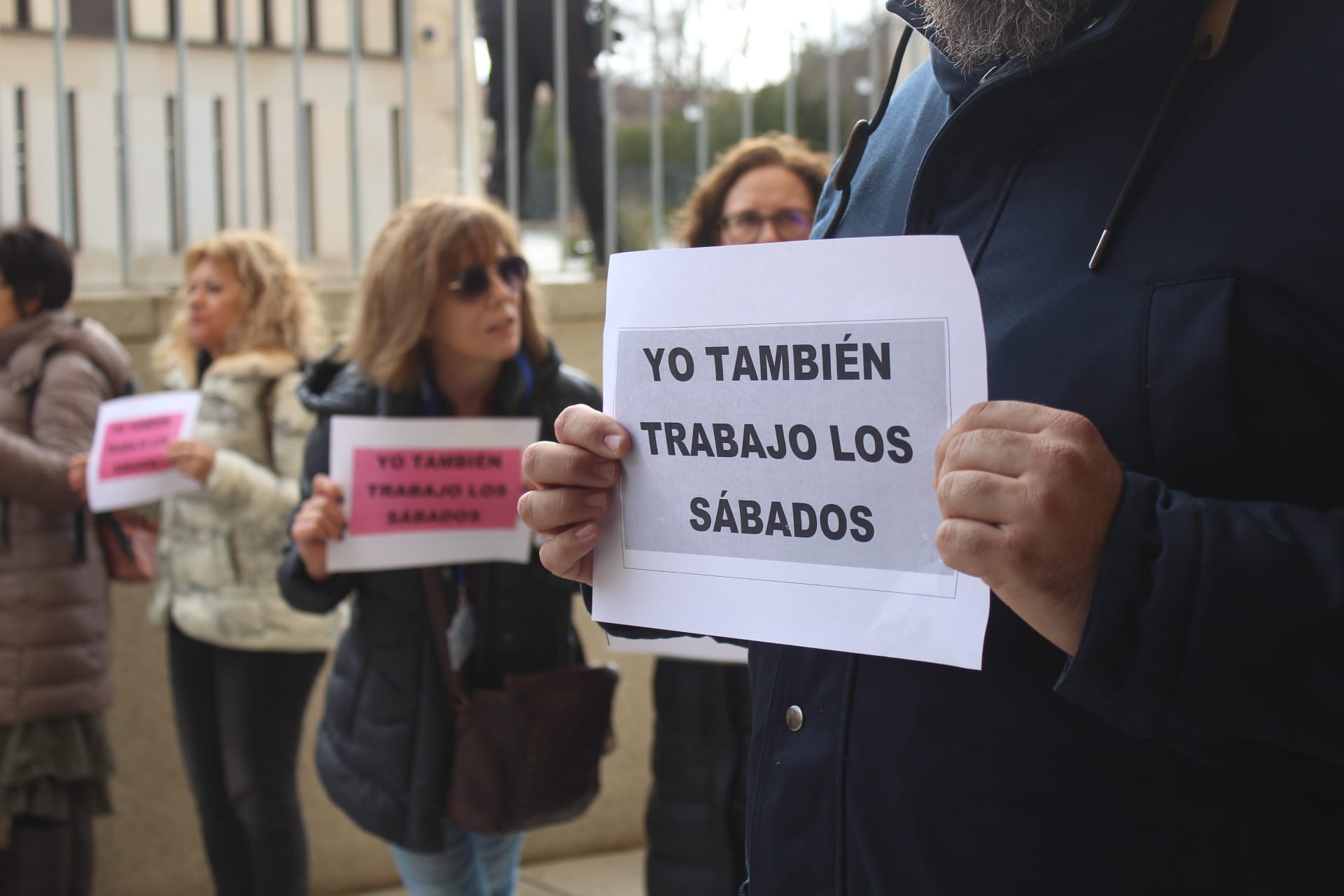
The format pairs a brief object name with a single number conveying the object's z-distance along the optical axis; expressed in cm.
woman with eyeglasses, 289
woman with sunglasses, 255
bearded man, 86
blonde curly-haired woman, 323
